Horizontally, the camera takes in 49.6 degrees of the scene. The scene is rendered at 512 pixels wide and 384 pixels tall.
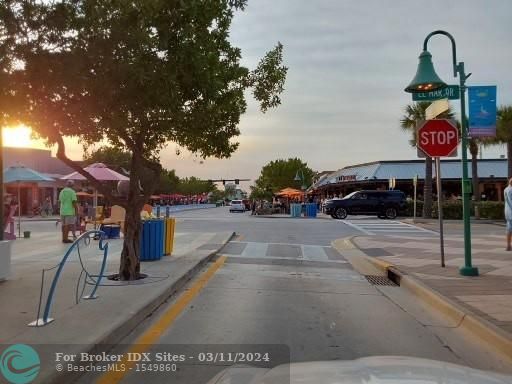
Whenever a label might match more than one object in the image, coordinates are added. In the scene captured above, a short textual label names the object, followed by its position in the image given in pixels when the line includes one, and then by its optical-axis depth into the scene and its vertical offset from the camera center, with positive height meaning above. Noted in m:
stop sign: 11.19 +1.26
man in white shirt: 14.00 -0.16
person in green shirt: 16.50 -0.20
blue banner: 10.40 +1.70
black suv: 36.69 -0.24
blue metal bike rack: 6.22 -1.31
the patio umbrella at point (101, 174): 19.33 +1.00
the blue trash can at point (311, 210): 42.00 -0.70
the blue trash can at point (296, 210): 42.19 -0.69
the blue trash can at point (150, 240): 12.23 -0.85
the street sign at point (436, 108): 10.81 +1.85
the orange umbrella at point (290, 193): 53.94 +0.79
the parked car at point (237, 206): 63.22 -0.55
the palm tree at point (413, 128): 35.81 +4.82
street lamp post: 10.21 +2.09
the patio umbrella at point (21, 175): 18.94 +0.95
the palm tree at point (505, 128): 35.28 +4.54
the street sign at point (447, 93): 10.61 +2.05
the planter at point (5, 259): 9.24 -0.95
